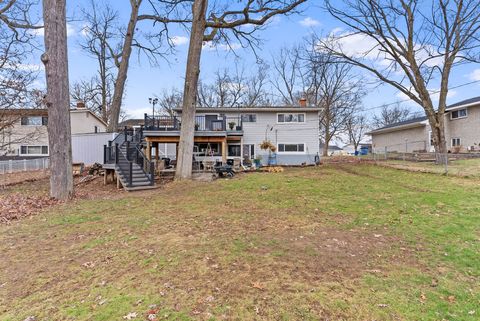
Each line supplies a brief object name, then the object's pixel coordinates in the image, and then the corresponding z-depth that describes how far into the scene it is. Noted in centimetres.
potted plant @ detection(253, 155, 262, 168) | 2007
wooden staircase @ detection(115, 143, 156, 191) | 1138
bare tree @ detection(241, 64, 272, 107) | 4038
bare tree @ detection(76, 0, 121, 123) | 2267
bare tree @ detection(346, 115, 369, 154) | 5359
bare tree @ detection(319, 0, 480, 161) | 1861
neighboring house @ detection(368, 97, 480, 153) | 2384
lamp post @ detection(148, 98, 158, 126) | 2189
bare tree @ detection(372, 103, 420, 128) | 5669
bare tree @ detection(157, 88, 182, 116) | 4262
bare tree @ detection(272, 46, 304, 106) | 3788
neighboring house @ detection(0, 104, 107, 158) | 2456
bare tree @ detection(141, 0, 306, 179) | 1289
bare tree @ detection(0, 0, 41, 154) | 1205
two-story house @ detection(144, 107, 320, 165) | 2203
